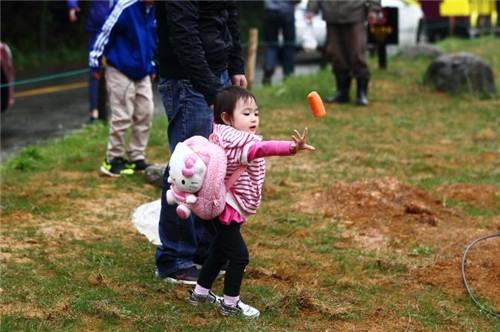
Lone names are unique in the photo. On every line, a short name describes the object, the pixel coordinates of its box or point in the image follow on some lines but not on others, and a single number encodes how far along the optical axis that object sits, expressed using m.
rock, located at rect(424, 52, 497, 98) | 13.42
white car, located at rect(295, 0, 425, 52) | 20.28
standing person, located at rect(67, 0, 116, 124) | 10.91
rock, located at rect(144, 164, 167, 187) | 8.00
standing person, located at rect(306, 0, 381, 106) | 12.12
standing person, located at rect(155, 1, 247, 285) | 5.12
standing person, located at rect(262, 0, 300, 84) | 14.95
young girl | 4.79
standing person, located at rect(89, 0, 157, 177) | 7.80
